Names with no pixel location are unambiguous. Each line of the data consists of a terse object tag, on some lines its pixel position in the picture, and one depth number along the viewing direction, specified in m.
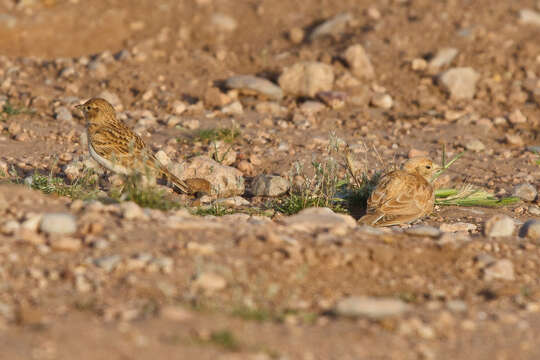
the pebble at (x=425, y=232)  9.10
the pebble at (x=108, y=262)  7.32
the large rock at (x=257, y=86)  17.53
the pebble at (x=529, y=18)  19.83
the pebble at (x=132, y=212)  8.55
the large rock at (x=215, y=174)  12.95
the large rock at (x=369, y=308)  6.75
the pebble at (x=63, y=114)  16.23
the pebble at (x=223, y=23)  20.56
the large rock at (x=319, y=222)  8.92
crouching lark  11.34
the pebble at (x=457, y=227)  11.20
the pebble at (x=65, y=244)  7.62
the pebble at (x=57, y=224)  7.95
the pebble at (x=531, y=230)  9.99
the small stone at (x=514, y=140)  16.17
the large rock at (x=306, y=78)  17.72
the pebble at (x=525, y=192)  13.32
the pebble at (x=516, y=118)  17.14
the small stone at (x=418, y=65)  18.66
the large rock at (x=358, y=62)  18.44
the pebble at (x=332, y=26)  19.92
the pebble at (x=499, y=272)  8.21
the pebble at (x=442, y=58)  18.64
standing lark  12.08
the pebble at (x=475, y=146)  15.84
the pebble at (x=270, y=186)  12.77
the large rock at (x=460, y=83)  18.02
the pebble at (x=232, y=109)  16.97
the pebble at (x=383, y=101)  17.67
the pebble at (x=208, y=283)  7.07
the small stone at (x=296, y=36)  20.09
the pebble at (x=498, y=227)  9.80
